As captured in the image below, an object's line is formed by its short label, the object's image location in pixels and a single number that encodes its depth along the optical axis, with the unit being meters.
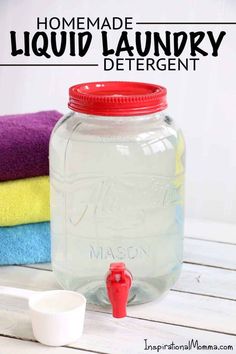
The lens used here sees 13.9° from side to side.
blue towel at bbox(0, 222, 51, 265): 1.25
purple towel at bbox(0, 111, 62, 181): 1.22
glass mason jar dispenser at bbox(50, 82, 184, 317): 1.17
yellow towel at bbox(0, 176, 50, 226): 1.23
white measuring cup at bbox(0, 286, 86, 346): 1.06
